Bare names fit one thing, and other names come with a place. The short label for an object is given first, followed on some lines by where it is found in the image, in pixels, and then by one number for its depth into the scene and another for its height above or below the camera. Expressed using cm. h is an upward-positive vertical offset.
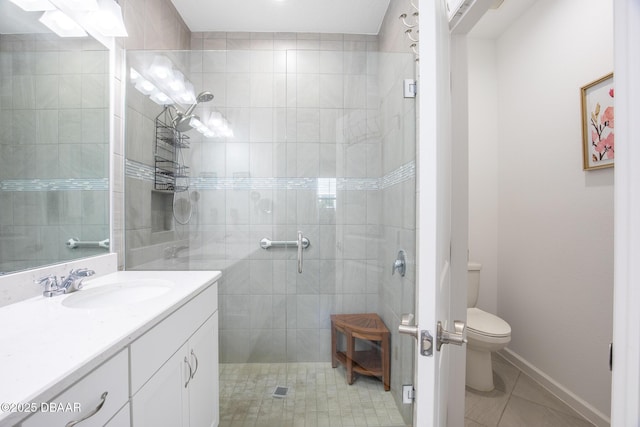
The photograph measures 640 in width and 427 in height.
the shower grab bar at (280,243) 184 -21
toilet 167 -84
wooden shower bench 165 -87
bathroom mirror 94 +29
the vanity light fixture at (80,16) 107 +91
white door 57 +6
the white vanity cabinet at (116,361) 51 -36
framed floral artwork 143 +52
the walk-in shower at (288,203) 177 +7
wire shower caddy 170 +36
